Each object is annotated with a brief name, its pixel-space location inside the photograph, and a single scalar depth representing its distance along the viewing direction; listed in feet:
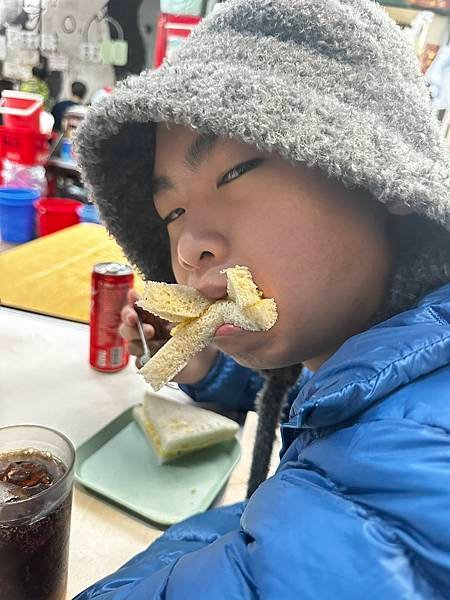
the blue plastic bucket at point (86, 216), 6.60
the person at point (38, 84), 9.01
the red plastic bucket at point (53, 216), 6.30
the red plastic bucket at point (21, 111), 7.35
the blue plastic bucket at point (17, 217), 6.14
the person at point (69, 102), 8.96
